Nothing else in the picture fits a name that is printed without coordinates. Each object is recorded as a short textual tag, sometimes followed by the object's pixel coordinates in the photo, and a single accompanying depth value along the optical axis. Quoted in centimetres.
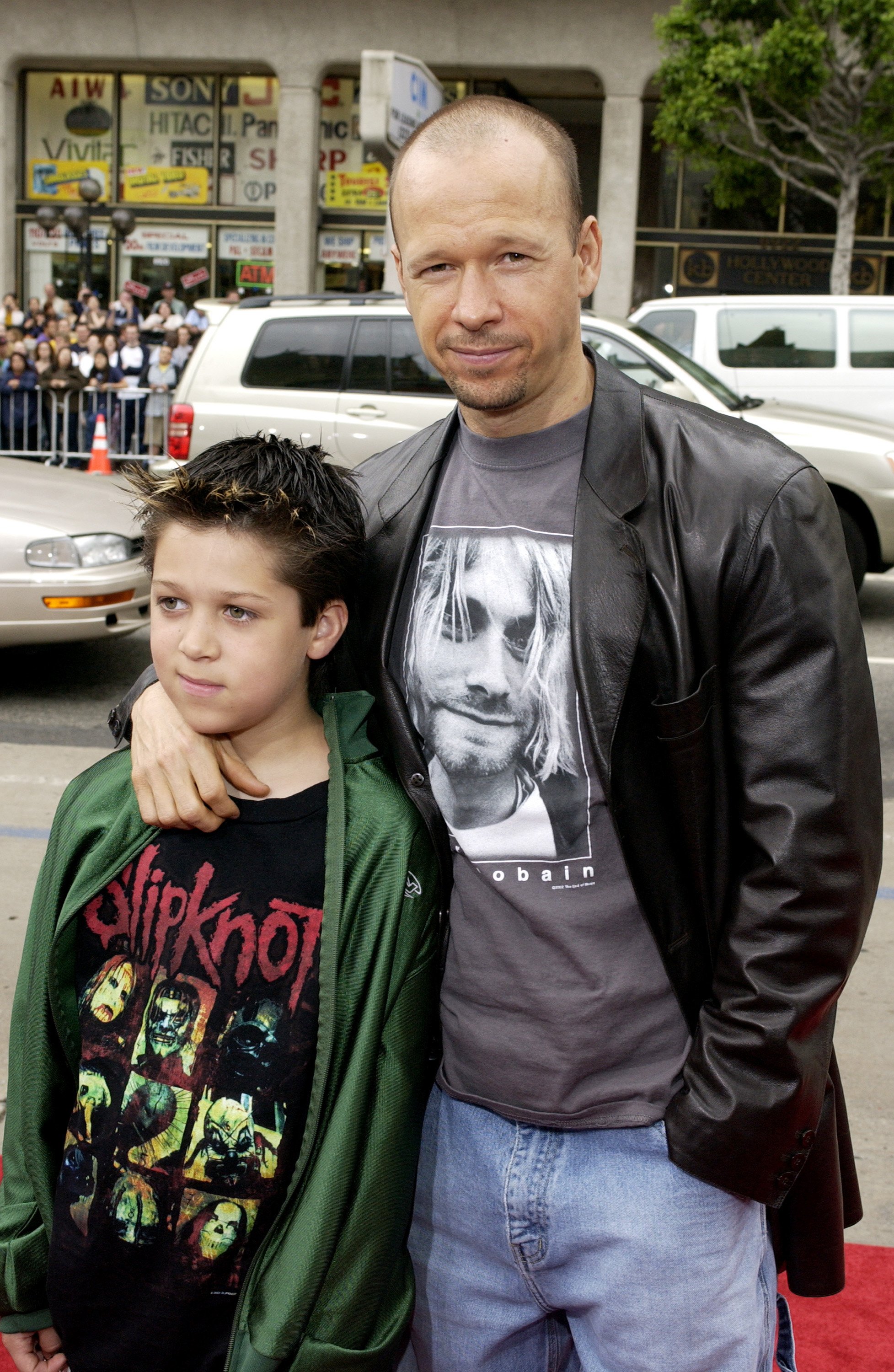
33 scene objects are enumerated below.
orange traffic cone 1405
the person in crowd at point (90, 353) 1608
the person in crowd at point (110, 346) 1633
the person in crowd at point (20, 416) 1495
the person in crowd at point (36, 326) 1773
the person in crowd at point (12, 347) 1562
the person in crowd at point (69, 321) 1717
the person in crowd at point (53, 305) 1838
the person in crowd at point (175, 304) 2383
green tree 1731
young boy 161
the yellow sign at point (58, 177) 2464
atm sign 2439
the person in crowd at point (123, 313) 1928
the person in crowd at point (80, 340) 1650
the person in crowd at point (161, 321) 1873
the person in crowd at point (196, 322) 1841
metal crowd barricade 1490
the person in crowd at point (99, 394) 1516
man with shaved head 155
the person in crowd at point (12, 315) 1792
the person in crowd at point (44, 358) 1583
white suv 873
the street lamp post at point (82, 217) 2083
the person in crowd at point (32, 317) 1786
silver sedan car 690
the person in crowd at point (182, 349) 1658
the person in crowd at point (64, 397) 1488
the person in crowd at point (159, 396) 1545
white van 1075
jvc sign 1127
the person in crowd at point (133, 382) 1535
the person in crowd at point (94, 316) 1764
